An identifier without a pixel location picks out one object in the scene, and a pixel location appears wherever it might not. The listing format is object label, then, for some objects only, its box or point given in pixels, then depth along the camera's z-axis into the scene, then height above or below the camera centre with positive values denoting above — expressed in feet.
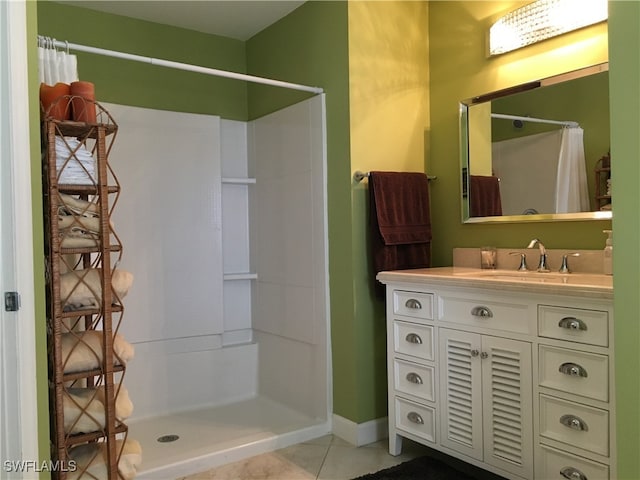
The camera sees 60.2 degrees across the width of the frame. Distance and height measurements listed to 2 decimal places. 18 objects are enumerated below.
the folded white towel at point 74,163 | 5.98 +0.79
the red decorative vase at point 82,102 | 6.20 +1.50
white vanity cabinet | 6.02 -1.87
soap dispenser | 7.15 -0.43
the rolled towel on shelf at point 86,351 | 6.00 -1.30
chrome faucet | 7.98 -0.49
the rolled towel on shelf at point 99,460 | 6.02 -2.54
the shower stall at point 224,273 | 9.76 -0.81
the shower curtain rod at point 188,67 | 6.96 +2.41
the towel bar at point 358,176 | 9.00 +0.86
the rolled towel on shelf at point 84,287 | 5.97 -0.58
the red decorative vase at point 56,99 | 6.14 +1.51
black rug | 7.68 -3.48
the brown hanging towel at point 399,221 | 8.90 +0.11
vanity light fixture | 7.49 +2.94
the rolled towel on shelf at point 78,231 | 6.01 +0.04
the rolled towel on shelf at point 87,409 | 5.96 -1.93
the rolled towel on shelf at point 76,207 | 6.02 +0.31
